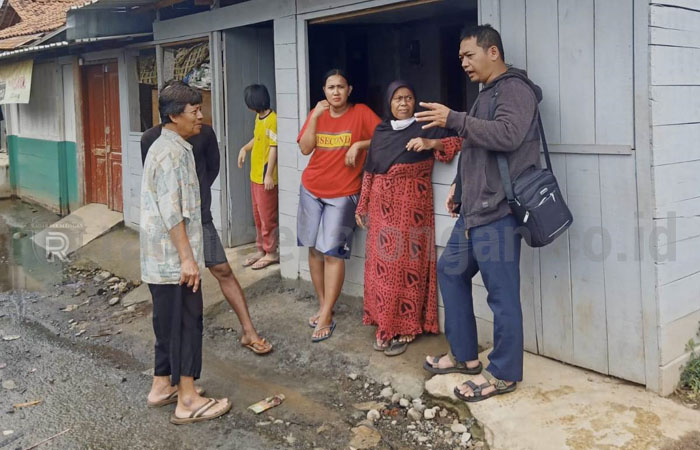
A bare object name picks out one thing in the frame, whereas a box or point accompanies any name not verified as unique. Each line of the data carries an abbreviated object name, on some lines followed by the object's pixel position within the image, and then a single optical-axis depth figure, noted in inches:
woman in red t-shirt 199.3
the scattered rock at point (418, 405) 157.6
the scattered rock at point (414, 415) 154.8
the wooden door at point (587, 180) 142.5
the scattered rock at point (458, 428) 145.8
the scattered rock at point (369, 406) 162.2
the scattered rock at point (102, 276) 304.3
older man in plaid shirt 148.3
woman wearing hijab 180.4
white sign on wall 445.4
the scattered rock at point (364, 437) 146.0
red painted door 394.3
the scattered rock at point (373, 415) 156.6
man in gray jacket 137.3
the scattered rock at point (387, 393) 166.9
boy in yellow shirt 253.1
